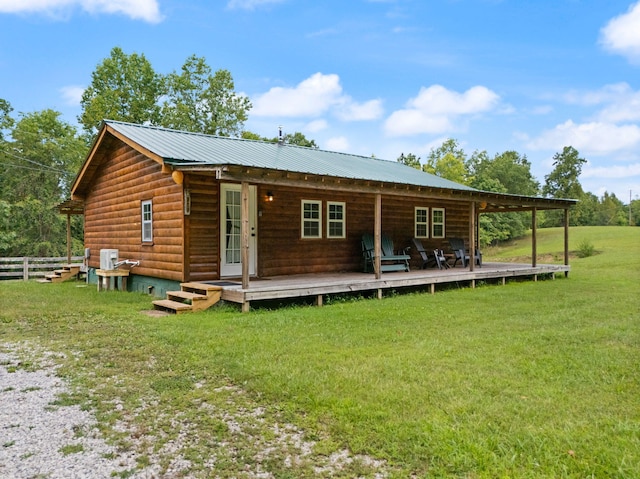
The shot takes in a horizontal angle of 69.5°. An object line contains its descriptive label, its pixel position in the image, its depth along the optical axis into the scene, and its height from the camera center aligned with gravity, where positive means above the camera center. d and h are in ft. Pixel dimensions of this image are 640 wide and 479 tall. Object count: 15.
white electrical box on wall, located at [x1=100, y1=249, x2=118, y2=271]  34.86 -1.47
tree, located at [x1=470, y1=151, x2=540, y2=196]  142.41 +20.89
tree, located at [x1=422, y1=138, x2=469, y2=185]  113.39 +17.79
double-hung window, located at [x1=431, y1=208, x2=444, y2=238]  45.85 +1.71
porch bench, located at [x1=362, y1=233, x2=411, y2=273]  37.01 -1.35
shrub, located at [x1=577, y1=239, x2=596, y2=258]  77.30 -1.77
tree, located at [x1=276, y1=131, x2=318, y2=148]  124.47 +27.25
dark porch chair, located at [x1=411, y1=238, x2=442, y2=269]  42.54 -1.42
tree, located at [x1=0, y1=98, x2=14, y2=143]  76.38 +20.76
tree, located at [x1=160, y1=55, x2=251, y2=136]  93.97 +29.48
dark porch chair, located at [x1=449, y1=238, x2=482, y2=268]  44.07 -1.19
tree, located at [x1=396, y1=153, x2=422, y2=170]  134.03 +24.40
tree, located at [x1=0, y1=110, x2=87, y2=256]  64.80 +9.16
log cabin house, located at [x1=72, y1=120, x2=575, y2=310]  28.58 +2.10
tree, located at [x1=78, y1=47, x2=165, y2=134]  87.20 +29.34
